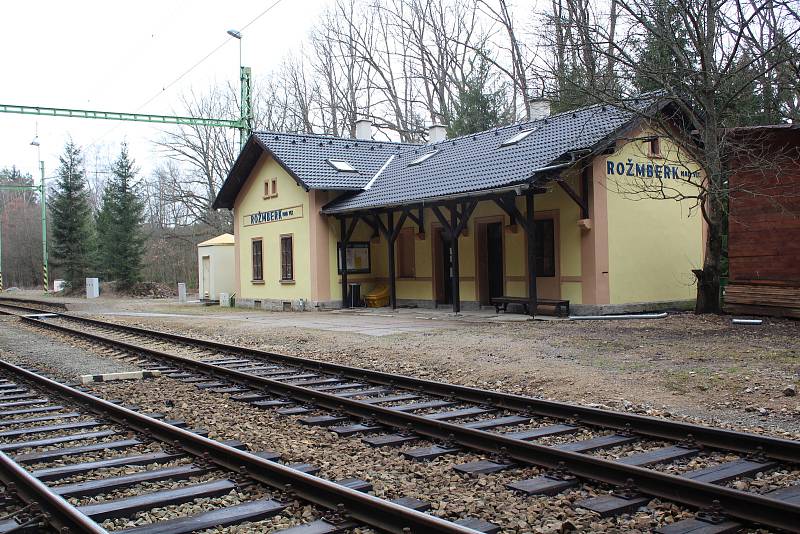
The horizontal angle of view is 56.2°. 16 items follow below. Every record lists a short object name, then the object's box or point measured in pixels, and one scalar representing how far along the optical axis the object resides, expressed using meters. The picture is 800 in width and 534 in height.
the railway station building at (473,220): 16.72
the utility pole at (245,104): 31.03
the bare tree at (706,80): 14.12
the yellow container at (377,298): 22.66
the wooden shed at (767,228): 14.48
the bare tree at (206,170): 43.00
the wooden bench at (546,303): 16.72
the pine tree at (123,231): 37.25
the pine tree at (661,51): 14.49
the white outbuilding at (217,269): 29.27
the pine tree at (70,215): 41.09
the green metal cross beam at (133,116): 28.89
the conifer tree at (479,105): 31.95
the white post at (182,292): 30.36
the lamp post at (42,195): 40.91
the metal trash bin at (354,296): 22.70
